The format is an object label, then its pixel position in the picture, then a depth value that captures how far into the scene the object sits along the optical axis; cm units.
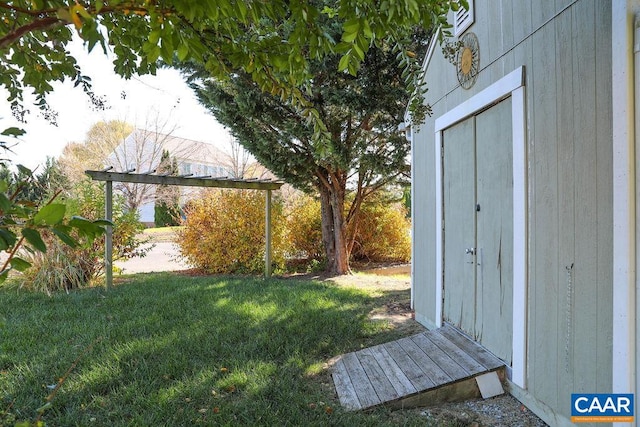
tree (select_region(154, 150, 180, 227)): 1715
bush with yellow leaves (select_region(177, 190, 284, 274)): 902
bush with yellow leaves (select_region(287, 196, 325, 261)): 1008
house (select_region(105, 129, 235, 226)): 1694
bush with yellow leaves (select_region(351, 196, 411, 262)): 1078
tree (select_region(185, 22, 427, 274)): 738
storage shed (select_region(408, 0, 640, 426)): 193
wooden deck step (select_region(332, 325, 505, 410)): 281
